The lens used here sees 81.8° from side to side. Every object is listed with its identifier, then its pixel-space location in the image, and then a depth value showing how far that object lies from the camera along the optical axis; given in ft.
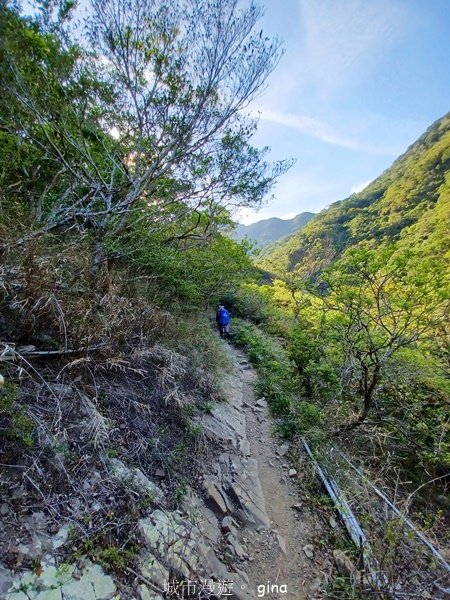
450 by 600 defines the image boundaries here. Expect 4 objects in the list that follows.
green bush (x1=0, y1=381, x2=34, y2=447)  6.48
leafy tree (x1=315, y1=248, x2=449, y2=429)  12.89
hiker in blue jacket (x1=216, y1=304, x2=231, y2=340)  32.76
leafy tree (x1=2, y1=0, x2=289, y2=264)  15.33
